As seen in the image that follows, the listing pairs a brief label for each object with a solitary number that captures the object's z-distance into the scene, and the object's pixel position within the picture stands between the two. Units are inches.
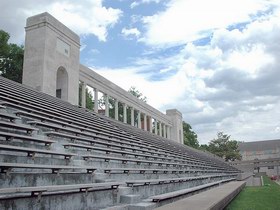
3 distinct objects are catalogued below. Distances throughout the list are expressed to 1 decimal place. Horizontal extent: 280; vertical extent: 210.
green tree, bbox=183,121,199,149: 1747.4
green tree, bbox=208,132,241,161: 1775.1
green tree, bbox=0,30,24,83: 803.5
